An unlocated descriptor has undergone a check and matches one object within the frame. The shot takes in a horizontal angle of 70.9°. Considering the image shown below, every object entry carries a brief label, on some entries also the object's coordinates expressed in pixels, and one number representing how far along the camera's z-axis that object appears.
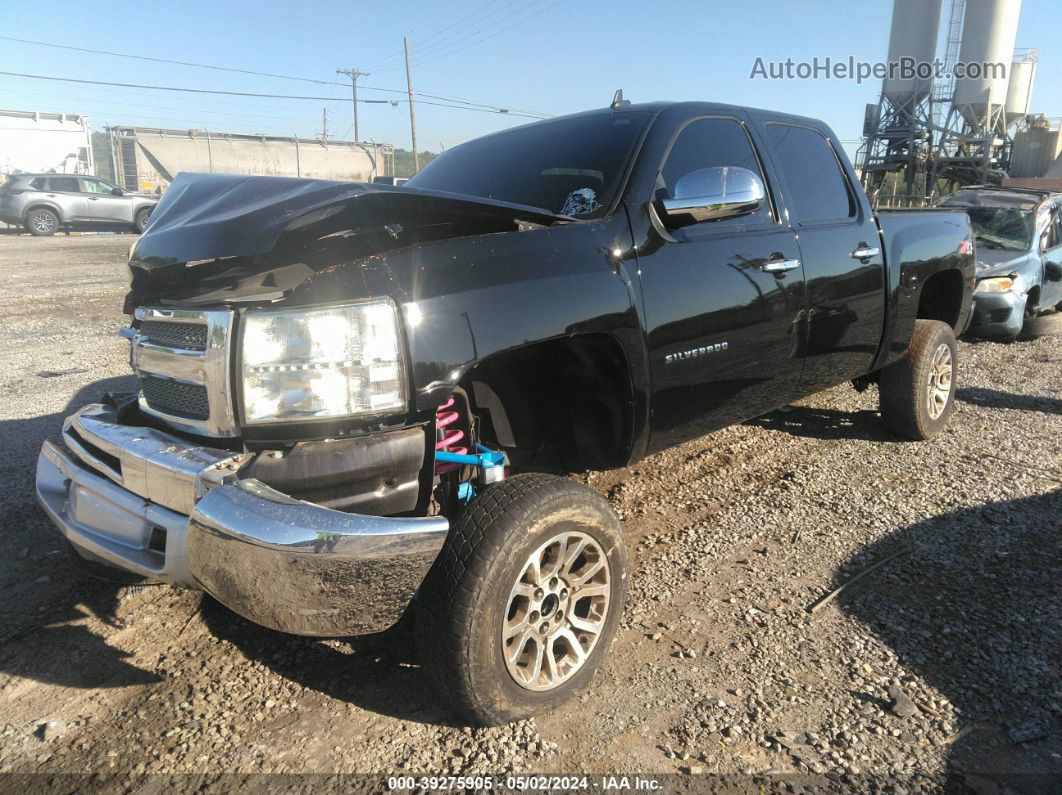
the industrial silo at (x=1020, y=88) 40.12
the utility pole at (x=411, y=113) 44.62
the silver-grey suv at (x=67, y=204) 20.81
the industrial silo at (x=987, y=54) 38.12
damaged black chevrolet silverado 2.01
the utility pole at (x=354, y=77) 58.32
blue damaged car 8.16
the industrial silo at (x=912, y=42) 39.28
